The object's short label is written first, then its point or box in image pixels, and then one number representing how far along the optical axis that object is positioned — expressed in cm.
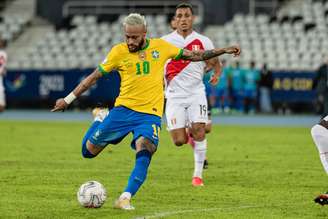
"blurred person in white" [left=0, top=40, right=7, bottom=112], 2702
